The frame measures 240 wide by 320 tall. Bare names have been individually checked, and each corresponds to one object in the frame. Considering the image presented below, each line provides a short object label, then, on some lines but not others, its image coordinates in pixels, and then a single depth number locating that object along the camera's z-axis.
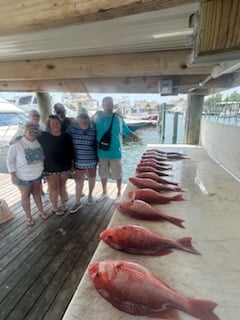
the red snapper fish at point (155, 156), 2.70
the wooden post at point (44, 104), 4.70
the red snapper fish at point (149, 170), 2.11
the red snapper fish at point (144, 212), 1.26
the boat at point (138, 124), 13.85
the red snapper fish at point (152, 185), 1.70
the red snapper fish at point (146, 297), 0.71
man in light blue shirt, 2.96
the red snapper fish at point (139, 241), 0.98
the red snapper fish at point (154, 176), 1.85
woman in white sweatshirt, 2.46
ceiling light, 1.57
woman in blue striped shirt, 2.80
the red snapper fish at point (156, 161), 2.47
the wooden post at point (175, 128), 6.30
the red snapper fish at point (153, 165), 2.27
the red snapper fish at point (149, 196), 1.48
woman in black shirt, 2.67
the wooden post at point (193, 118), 4.23
